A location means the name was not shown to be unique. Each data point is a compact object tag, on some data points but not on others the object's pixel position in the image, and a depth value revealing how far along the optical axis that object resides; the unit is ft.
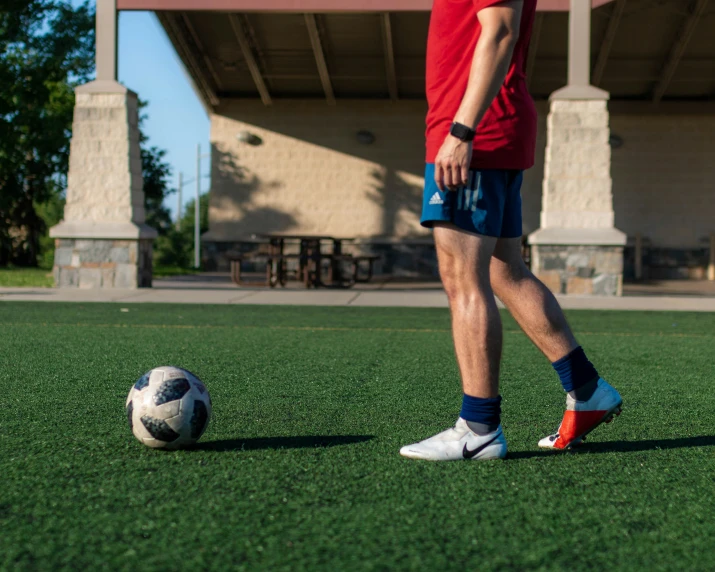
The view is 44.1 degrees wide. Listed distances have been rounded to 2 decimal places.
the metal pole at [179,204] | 192.03
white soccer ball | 9.16
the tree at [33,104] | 69.26
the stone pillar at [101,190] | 38.73
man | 8.89
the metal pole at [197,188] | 109.29
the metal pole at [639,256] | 60.64
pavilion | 52.60
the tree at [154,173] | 74.38
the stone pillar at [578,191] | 37.99
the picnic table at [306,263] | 42.96
